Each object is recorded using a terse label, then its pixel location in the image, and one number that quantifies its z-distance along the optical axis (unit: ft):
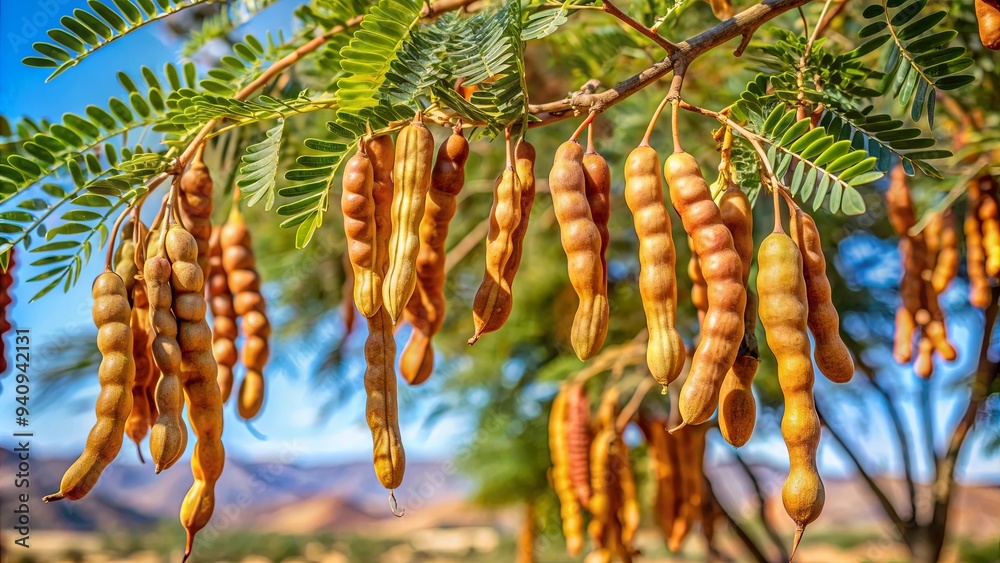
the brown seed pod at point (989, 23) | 2.94
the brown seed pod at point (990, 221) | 5.08
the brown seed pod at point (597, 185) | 2.74
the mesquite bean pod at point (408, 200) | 2.64
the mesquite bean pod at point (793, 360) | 2.45
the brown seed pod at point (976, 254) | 5.29
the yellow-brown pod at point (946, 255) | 5.47
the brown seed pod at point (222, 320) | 3.52
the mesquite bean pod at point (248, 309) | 3.60
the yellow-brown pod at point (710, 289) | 2.43
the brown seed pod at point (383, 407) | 2.75
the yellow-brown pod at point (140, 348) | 3.15
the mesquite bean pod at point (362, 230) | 2.70
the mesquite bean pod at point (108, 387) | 2.60
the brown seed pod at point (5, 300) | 3.82
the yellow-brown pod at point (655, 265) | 2.52
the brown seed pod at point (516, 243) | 2.76
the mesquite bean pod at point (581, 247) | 2.62
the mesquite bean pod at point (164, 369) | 2.68
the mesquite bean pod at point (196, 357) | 2.83
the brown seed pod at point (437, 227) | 2.87
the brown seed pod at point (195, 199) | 3.22
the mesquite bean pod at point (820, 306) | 2.61
